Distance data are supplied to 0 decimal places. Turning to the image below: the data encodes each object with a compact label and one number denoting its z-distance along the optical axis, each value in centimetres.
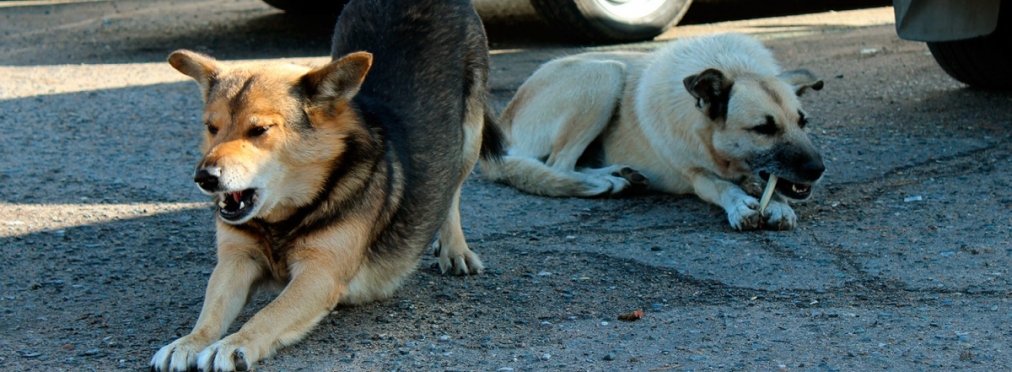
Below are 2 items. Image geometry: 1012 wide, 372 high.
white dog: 536
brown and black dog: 348
